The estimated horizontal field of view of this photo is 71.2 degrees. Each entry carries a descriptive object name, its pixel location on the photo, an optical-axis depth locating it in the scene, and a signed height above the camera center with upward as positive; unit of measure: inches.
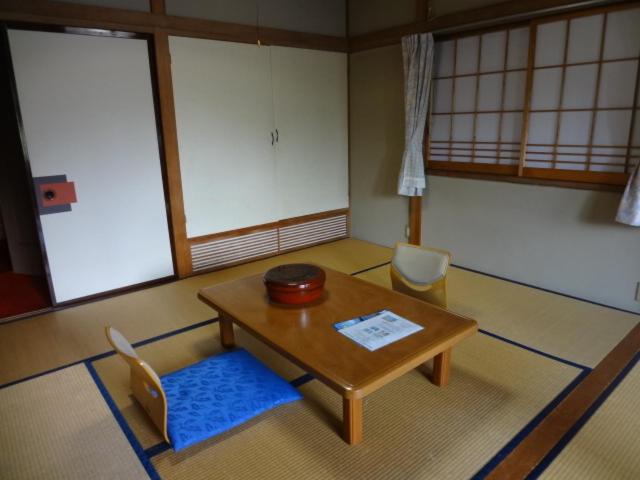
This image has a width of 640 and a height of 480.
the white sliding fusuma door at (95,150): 122.3 -1.7
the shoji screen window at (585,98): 114.8 +9.1
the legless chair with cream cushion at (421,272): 102.3 -31.7
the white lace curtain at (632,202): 110.5 -17.4
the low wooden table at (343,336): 67.3 -33.1
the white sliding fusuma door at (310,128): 171.0 +4.3
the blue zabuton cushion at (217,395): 71.7 -43.6
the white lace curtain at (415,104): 151.6 +11.0
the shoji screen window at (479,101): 137.4 +10.7
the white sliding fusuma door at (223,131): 147.7 +3.4
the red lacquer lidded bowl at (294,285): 86.6 -27.8
